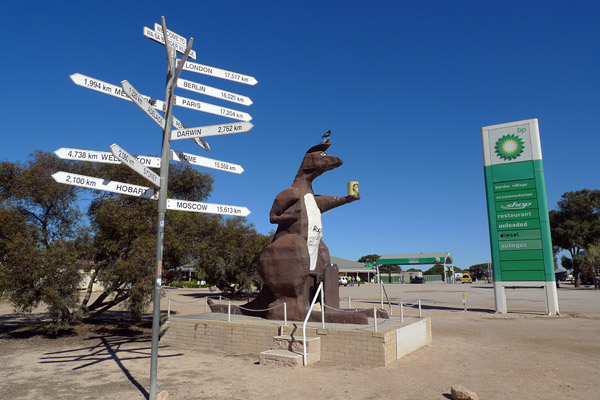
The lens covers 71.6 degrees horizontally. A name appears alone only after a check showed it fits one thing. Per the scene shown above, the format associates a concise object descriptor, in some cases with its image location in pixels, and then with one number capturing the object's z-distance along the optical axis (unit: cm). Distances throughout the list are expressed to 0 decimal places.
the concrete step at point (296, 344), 846
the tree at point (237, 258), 2542
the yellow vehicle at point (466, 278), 7156
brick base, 837
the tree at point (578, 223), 4512
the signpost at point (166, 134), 520
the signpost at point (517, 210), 1891
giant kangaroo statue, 1058
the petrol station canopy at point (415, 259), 5728
